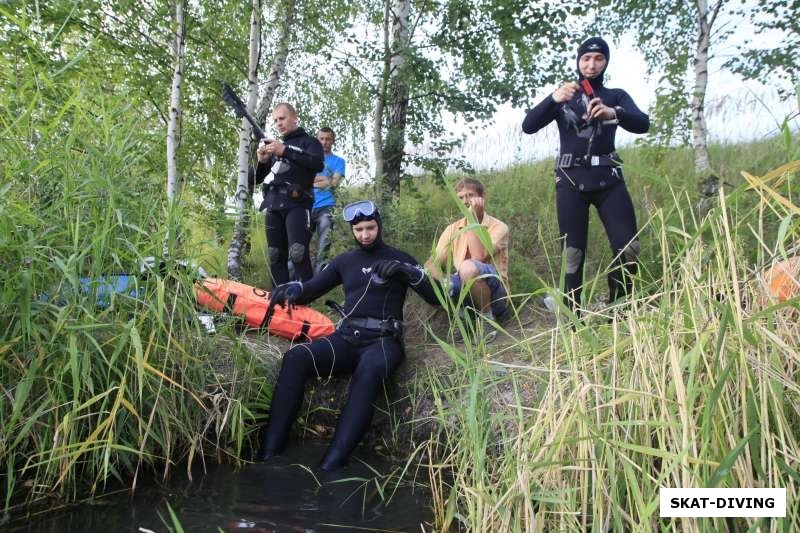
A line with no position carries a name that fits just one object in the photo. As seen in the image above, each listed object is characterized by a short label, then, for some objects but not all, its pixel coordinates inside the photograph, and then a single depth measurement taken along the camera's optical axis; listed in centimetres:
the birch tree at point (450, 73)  576
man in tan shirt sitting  394
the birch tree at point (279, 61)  611
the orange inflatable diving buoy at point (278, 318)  377
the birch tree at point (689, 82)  580
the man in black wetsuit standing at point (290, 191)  454
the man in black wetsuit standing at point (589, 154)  348
